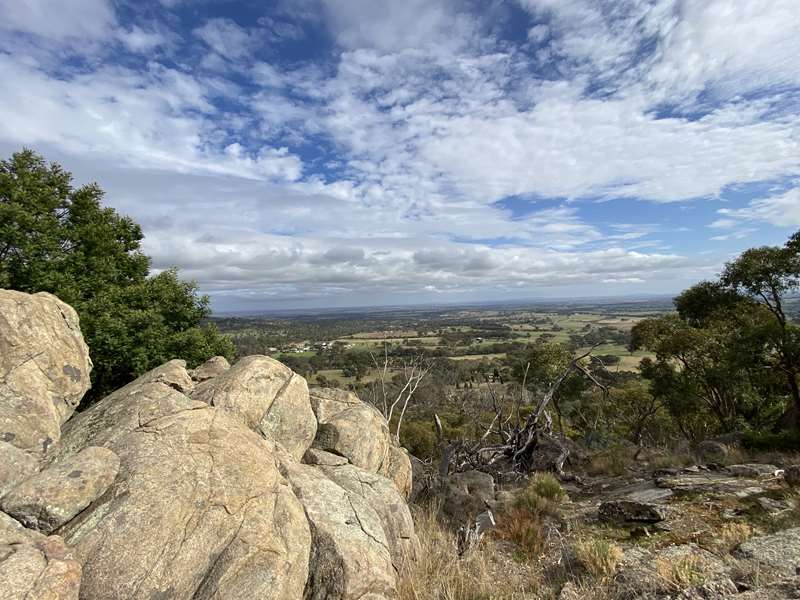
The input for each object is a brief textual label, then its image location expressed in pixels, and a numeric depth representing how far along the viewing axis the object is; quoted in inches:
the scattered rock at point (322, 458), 349.7
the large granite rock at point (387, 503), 302.7
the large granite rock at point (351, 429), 381.1
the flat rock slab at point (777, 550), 272.5
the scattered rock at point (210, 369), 443.2
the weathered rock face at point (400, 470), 456.1
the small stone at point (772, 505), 387.8
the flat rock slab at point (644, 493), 480.7
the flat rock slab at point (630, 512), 416.2
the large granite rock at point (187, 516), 194.2
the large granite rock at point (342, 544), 235.3
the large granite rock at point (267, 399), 328.2
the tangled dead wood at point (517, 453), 748.6
